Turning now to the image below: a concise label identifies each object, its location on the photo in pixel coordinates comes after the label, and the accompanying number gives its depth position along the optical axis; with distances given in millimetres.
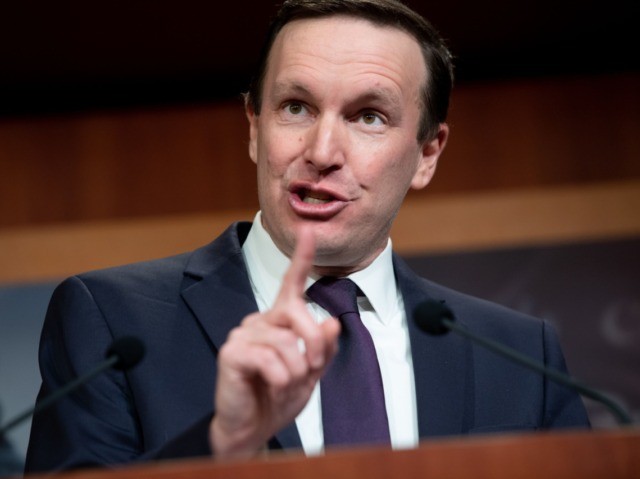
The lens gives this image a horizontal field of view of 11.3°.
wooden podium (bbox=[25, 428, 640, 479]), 2183
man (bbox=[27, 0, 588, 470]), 2462
